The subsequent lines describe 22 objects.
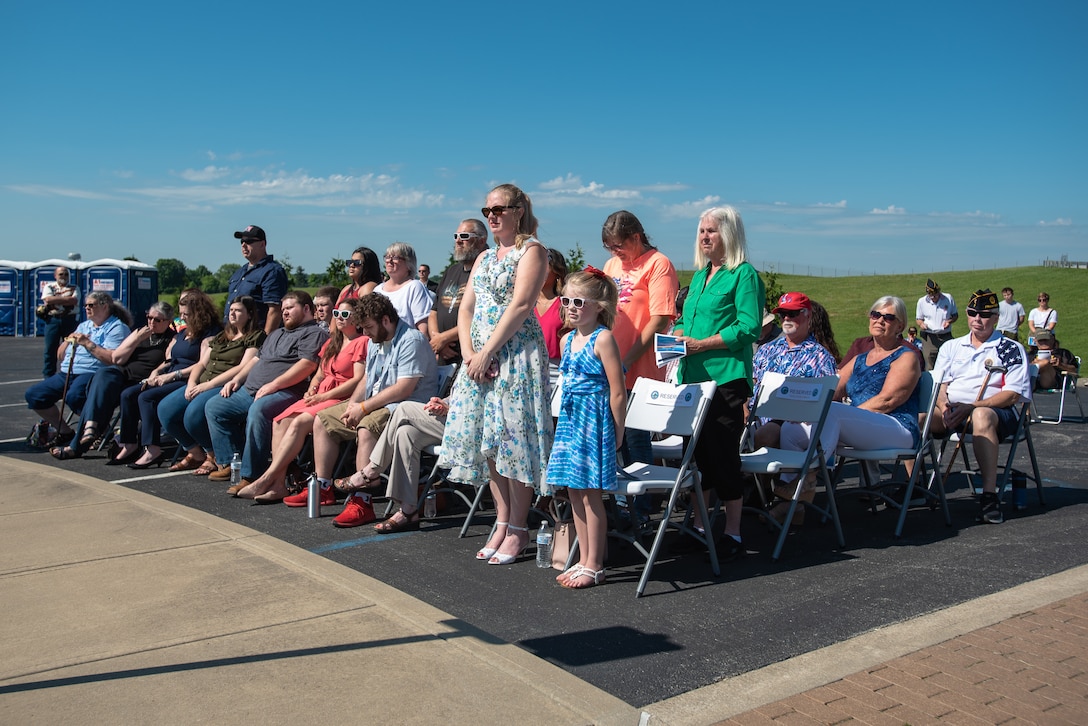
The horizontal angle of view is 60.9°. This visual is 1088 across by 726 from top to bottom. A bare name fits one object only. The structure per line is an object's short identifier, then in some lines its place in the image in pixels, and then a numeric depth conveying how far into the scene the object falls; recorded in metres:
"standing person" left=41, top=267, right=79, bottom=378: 11.48
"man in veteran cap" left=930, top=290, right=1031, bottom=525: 6.33
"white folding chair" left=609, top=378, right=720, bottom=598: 4.80
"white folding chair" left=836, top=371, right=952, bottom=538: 5.95
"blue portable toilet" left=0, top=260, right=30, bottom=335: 29.52
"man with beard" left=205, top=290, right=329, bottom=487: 7.34
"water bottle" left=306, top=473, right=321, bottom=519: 6.48
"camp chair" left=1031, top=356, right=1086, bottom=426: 11.48
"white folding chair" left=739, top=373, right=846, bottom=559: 5.42
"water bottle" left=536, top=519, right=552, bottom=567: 5.27
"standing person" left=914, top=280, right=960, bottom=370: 14.53
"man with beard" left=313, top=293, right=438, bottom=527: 6.50
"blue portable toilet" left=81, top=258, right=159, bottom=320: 29.11
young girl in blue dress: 4.77
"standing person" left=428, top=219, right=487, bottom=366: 7.12
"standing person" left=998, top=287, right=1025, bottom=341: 18.25
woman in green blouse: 5.36
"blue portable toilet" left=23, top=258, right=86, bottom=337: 29.58
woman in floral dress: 5.17
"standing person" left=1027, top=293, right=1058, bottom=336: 17.57
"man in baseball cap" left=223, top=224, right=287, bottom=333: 8.69
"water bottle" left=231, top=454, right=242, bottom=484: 7.52
